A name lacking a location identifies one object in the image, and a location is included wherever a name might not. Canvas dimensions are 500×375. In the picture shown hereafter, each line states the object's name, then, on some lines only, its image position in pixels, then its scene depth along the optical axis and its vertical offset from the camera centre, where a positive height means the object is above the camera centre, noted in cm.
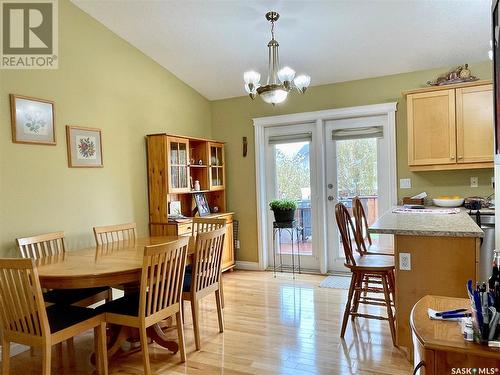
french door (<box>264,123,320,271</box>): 482 +2
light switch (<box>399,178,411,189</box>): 421 -2
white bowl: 372 -22
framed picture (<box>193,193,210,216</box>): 473 -23
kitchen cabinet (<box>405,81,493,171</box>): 363 +54
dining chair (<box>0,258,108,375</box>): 200 -74
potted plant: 447 -31
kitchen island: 221 -50
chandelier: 297 +84
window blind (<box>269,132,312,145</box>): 480 +61
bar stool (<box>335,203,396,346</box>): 269 -65
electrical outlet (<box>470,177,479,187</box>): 391 -3
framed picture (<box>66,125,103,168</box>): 337 +40
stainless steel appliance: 268 -47
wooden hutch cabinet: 414 +9
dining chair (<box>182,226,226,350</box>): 276 -70
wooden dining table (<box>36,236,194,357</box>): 222 -51
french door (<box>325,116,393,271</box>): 441 +15
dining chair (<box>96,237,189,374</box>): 228 -73
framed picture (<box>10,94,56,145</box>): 291 +58
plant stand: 492 -87
